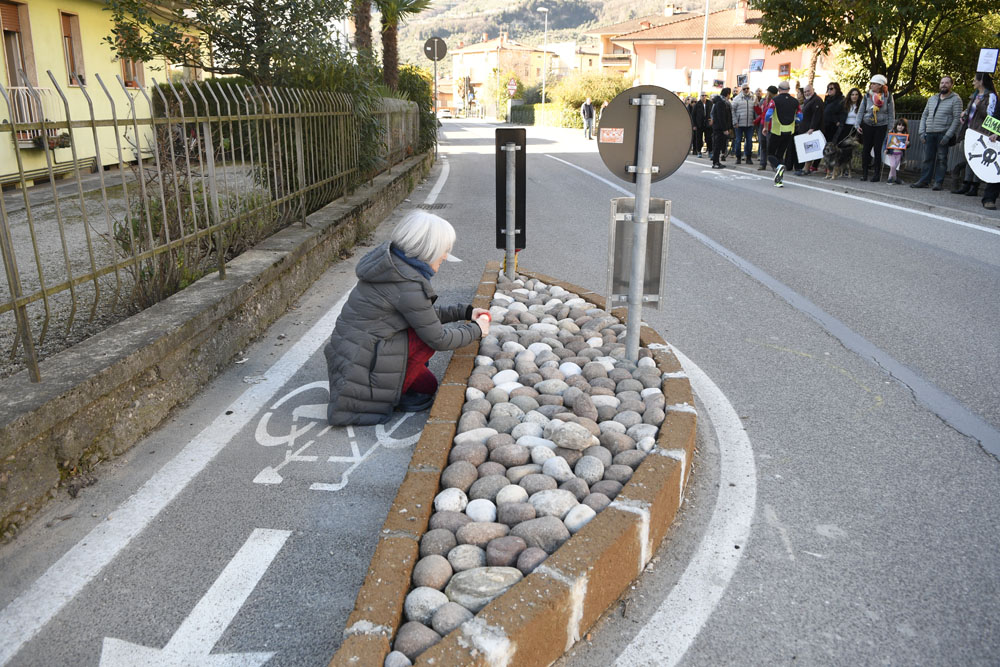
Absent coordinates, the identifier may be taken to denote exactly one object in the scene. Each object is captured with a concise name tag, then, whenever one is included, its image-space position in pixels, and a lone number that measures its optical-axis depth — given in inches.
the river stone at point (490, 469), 130.9
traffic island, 94.0
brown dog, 658.8
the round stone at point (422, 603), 97.6
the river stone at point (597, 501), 119.3
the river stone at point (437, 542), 109.6
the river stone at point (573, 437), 138.3
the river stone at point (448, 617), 94.4
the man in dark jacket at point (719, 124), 819.4
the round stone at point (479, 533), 111.8
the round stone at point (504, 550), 107.3
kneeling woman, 158.1
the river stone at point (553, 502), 117.9
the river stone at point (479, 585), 99.4
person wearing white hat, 618.2
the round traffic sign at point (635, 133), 169.5
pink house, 2652.6
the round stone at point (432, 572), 102.7
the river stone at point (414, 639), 91.0
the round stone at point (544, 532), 110.8
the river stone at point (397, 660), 88.7
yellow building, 531.2
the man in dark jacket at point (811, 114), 676.7
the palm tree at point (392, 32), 709.3
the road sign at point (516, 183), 248.2
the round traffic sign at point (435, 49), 949.2
